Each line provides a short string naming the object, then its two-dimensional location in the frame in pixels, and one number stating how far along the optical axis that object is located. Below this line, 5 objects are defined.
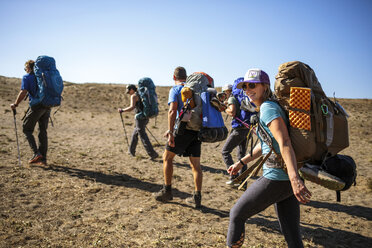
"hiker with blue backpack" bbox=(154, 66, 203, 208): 4.24
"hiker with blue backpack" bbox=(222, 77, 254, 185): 5.12
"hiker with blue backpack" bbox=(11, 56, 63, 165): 6.13
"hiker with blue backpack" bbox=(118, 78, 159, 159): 7.76
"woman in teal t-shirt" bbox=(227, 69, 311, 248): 2.07
